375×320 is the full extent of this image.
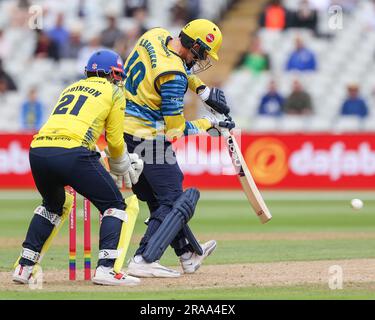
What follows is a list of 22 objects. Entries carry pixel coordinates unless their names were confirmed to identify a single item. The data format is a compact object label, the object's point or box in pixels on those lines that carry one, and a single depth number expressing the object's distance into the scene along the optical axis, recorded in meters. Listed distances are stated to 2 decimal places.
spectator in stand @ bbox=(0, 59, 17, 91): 20.14
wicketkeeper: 7.93
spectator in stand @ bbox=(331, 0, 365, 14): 22.34
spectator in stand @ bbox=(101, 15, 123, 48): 20.47
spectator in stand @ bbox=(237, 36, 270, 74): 21.22
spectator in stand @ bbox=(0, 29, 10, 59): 20.86
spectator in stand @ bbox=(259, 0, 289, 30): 22.02
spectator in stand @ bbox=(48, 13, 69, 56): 20.80
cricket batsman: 8.71
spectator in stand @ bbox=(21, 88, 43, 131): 19.17
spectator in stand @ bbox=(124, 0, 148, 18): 21.87
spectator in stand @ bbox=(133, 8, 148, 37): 20.75
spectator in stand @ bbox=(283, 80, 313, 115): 19.81
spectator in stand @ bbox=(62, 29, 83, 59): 20.70
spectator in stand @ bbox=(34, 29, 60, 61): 20.67
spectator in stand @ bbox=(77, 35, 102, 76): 20.41
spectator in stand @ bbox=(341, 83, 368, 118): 19.81
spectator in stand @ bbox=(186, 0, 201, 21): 22.10
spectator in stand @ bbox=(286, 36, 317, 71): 21.05
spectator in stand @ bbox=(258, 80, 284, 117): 19.78
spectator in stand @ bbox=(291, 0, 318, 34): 21.73
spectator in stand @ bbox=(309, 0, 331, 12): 21.91
